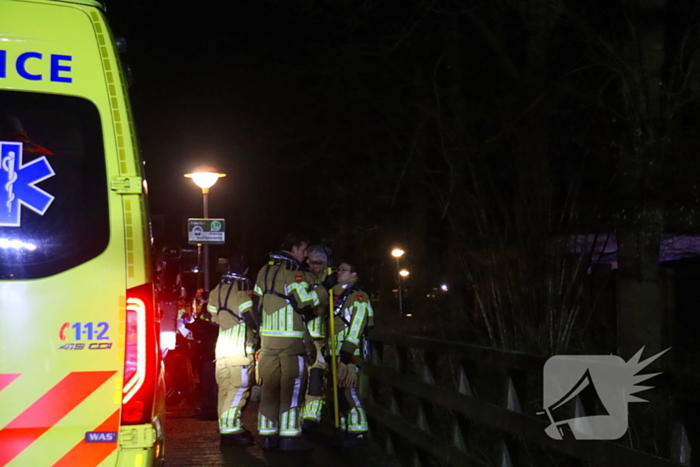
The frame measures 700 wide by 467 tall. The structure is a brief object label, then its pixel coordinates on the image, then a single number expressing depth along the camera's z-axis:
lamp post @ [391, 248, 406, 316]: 26.39
